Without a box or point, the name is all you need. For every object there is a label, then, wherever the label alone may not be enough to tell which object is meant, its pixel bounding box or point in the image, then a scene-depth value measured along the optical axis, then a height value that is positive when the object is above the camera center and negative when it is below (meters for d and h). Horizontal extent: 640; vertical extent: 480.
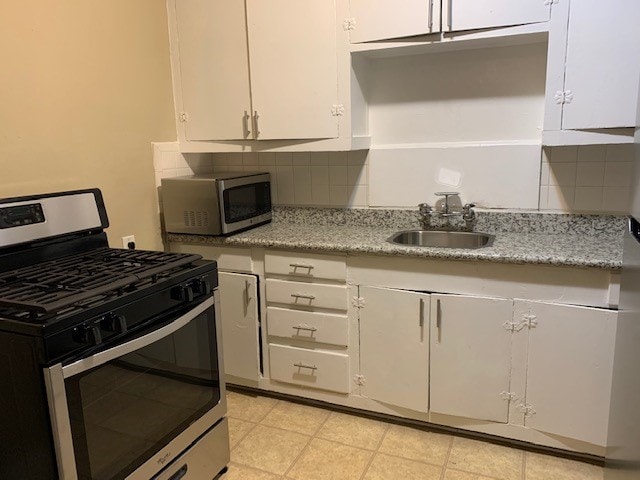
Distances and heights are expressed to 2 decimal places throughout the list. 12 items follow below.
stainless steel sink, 2.51 -0.50
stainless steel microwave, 2.52 -0.30
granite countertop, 1.98 -0.47
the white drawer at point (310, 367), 2.45 -1.09
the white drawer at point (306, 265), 2.37 -0.58
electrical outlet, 2.50 -0.47
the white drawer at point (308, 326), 2.42 -0.88
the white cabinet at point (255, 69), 2.44 +0.36
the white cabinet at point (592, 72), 1.92 +0.24
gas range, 1.34 -0.59
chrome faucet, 2.49 -0.36
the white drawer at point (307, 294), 2.39 -0.72
